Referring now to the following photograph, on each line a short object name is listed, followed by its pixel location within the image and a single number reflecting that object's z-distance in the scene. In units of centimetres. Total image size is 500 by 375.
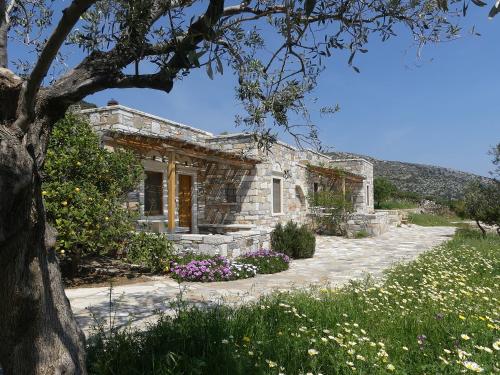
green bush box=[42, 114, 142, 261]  642
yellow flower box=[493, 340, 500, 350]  271
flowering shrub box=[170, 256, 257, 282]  713
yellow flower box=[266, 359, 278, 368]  259
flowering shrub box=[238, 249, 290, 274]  829
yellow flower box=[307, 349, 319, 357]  261
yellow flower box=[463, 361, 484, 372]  236
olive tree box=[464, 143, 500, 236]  1403
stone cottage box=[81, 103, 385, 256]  956
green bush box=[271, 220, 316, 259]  1048
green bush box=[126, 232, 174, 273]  748
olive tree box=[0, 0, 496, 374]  193
